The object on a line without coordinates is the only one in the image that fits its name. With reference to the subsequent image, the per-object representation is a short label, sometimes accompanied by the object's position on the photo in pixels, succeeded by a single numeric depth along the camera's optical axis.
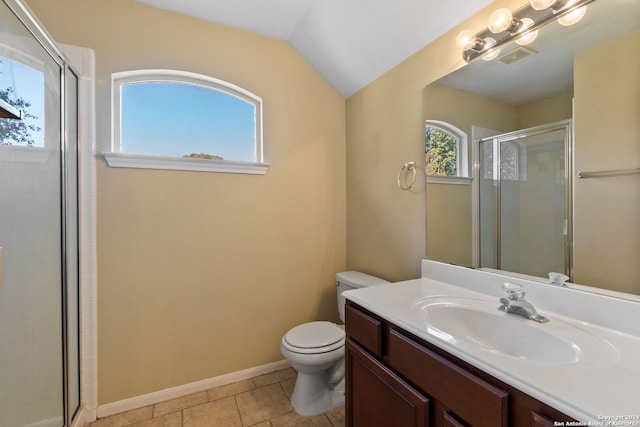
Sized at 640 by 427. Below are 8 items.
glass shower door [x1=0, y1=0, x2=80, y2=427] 1.21
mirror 0.89
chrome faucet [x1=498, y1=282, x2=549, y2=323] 0.97
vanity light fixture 1.02
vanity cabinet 0.66
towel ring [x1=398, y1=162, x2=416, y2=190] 1.68
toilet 1.60
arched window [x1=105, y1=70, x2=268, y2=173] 1.75
